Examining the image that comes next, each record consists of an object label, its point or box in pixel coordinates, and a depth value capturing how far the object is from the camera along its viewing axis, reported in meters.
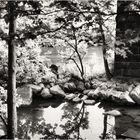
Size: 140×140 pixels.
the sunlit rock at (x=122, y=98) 13.07
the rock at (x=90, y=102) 13.68
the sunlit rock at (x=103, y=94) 14.16
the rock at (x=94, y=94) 14.41
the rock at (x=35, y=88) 14.72
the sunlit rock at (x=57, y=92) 14.87
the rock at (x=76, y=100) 14.05
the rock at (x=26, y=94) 13.51
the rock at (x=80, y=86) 15.79
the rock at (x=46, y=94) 14.78
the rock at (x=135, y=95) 13.06
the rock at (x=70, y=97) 14.50
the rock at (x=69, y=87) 15.76
